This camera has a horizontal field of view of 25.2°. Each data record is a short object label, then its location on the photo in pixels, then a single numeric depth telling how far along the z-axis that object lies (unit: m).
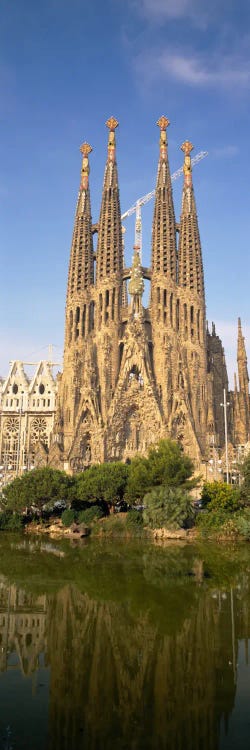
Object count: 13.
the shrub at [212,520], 30.70
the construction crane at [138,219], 99.00
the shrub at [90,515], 33.25
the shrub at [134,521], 31.52
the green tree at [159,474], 32.91
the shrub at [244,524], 29.58
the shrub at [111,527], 31.77
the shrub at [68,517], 33.55
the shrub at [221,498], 32.91
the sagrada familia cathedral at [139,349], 53.75
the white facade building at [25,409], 66.75
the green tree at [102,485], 33.56
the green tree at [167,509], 30.45
